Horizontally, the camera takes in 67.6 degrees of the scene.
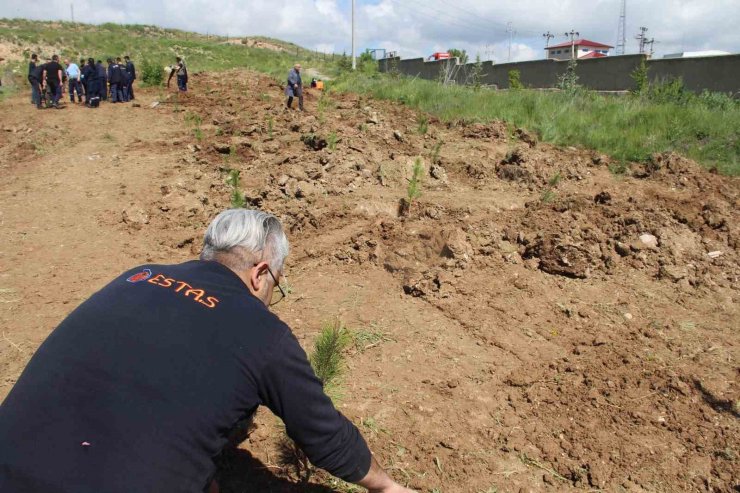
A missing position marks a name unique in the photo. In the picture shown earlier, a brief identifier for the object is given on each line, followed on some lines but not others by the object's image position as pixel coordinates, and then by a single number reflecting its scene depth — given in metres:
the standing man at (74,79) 14.18
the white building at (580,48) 70.12
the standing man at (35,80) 13.24
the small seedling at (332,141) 8.09
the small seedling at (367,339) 4.07
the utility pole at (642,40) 64.38
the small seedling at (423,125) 9.50
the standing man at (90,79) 13.62
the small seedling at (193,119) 11.34
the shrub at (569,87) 12.66
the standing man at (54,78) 12.93
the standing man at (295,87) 11.87
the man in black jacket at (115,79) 13.67
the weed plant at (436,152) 8.12
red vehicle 46.35
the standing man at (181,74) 14.80
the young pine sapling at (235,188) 6.17
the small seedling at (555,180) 7.13
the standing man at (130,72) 14.19
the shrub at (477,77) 14.27
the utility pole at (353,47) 29.45
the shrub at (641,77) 16.27
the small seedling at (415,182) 6.59
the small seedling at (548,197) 6.72
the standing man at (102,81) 13.88
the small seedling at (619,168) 8.02
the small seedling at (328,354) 3.10
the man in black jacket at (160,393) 1.52
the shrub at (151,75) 16.89
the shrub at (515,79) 22.66
